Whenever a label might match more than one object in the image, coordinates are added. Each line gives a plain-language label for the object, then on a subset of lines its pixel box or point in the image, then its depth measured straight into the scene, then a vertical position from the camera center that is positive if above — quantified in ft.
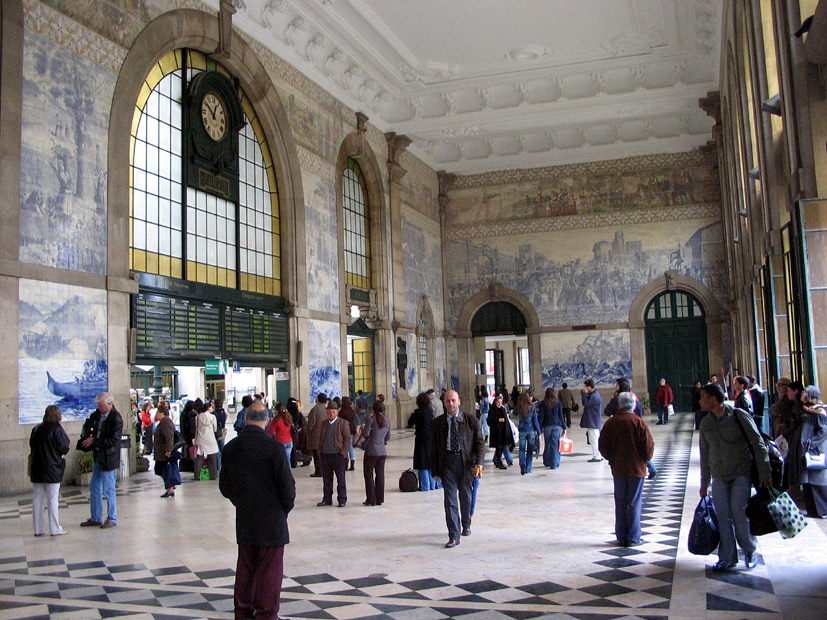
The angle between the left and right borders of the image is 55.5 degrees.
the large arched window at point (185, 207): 50.01 +13.56
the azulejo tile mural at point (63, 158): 40.42 +13.20
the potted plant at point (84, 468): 41.93 -3.49
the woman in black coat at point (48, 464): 28.30 -2.17
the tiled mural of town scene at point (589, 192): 97.96 +24.96
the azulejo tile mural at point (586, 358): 97.76 +3.73
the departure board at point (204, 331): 48.19 +4.69
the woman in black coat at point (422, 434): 35.63 -1.91
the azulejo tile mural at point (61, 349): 39.14 +2.86
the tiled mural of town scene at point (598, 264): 97.09 +15.56
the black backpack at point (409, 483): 37.83 -4.33
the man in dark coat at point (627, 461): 24.09 -2.34
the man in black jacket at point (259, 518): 17.03 -2.62
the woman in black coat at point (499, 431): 41.91 -2.26
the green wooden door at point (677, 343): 96.84 +5.11
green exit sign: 54.75 +2.22
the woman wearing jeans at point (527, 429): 42.52 -2.19
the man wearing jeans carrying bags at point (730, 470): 20.12 -2.25
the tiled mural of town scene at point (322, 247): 69.15 +13.38
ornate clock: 54.60 +19.28
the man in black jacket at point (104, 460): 29.84 -2.20
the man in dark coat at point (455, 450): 25.22 -1.90
